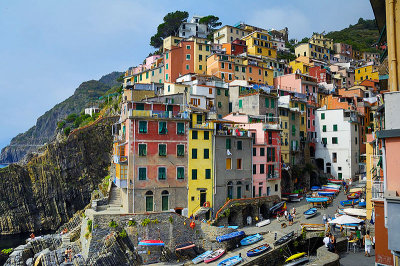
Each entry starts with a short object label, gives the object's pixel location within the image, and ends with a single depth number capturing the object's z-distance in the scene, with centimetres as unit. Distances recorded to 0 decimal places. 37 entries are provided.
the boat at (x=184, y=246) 3378
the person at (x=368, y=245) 2546
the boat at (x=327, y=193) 4784
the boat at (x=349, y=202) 4257
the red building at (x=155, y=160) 3584
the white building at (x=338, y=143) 5822
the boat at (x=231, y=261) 2917
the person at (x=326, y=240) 2685
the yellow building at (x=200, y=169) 3834
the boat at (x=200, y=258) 3144
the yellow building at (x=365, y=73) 8815
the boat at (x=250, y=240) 3344
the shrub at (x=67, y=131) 7896
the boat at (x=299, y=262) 2759
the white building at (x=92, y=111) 9299
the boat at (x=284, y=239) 3167
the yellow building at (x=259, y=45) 8344
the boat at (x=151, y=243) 3284
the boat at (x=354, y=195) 4504
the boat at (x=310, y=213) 3927
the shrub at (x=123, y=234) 3262
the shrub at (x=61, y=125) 9269
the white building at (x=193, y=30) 9600
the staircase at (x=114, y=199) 4008
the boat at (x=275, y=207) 4253
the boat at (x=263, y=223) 3897
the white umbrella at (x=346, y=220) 3112
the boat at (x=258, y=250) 3020
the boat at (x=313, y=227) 3369
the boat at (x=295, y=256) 2901
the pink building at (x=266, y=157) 4388
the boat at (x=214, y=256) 3141
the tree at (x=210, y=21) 10371
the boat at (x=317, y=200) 4319
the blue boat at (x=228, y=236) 3353
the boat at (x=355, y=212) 3435
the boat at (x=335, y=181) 5568
